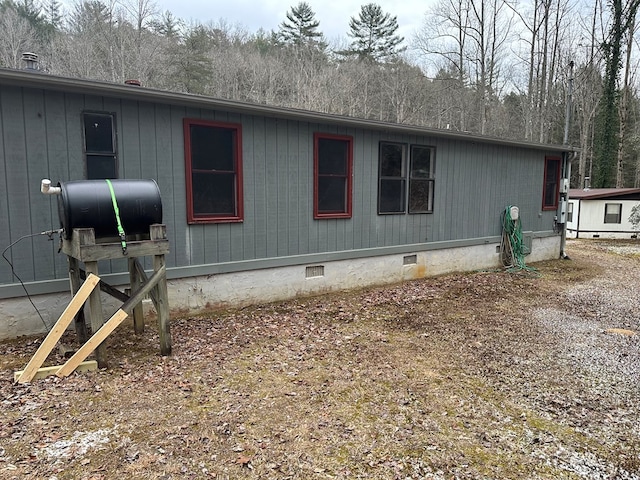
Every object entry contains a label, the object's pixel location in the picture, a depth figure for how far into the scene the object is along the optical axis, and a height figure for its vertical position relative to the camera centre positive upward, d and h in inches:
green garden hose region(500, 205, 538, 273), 336.2 -39.2
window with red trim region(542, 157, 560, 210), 367.9 +10.9
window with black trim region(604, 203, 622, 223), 593.9 -24.5
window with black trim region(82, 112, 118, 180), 169.2 +19.4
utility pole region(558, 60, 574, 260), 375.6 +2.8
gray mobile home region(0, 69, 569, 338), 159.9 +3.2
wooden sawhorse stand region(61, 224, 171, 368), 130.0 -27.8
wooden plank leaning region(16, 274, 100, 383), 126.4 -42.2
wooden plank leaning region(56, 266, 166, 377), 129.9 -46.9
